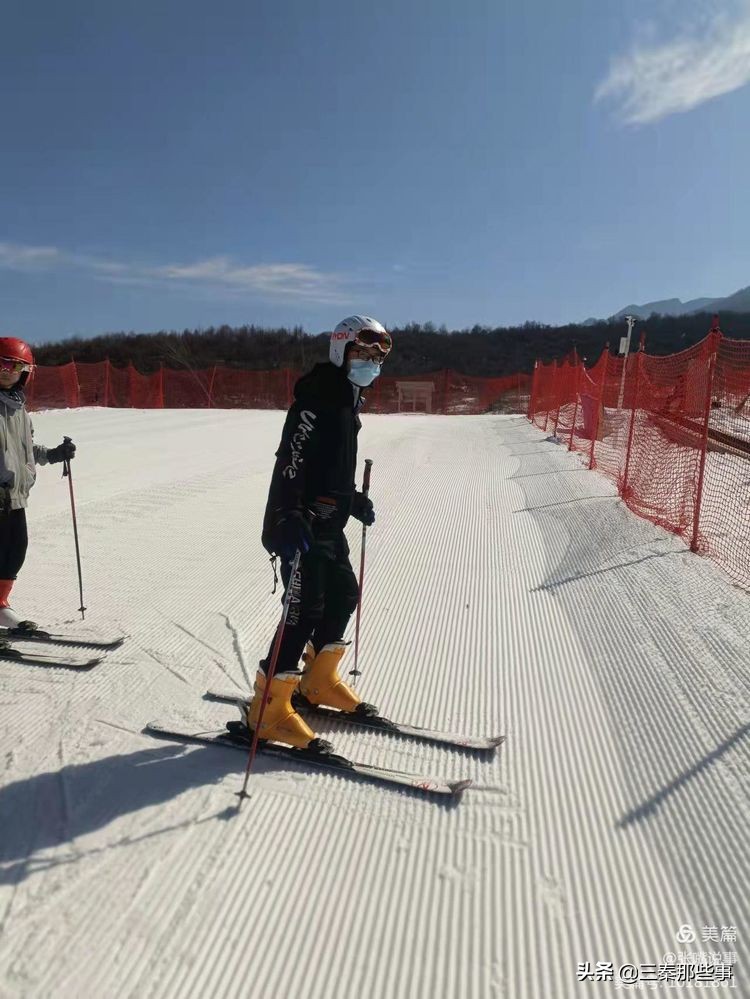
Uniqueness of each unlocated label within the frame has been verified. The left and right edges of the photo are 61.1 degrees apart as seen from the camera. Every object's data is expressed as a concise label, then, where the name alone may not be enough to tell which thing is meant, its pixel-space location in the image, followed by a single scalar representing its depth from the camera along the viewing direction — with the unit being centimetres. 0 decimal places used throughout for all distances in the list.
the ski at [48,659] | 382
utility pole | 1666
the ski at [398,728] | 315
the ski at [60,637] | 411
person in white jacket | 380
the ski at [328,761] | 279
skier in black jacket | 290
